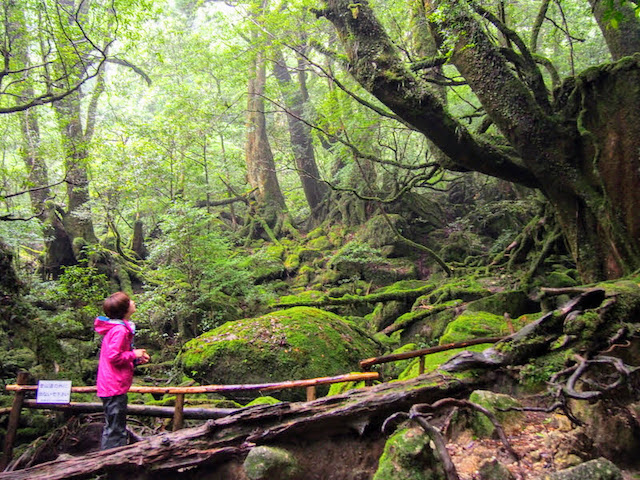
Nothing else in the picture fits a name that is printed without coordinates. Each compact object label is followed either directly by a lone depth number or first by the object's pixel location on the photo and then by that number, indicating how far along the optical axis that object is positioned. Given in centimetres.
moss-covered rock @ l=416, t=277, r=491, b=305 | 784
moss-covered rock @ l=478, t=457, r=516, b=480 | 218
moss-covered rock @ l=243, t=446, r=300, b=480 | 246
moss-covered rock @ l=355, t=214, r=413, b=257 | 1226
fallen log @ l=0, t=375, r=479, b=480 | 252
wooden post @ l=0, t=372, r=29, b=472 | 376
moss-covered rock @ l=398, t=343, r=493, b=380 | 441
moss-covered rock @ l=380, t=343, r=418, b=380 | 581
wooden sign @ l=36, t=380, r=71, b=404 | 349
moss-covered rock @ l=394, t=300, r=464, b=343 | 710
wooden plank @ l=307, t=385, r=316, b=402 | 373
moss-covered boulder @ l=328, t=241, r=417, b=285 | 1129
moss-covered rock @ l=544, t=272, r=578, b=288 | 704
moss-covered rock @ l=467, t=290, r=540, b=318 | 654
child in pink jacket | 341
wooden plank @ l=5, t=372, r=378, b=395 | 344
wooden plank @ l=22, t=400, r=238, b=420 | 389
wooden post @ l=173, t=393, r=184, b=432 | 366
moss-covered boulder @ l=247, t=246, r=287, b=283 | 1206
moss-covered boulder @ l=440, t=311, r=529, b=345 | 510
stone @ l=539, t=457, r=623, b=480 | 195
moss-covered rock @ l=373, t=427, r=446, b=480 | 220
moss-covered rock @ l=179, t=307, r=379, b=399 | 566
